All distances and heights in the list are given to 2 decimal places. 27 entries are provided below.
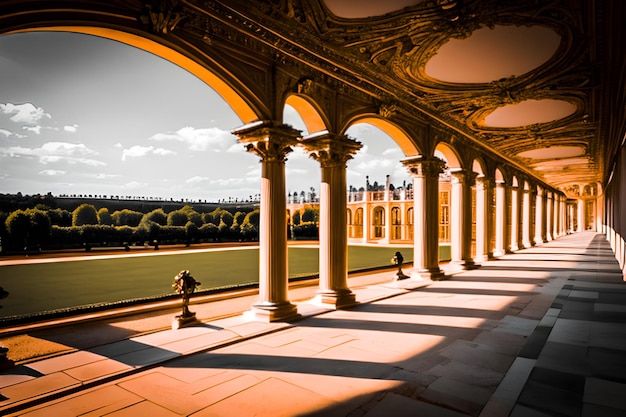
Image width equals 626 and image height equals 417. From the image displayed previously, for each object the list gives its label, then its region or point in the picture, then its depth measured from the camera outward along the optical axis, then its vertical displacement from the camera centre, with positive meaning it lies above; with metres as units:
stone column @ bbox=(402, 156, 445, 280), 13.03 -0.13
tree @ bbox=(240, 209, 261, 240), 43.41 -1.67
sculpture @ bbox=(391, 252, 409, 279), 12.88 -1.70
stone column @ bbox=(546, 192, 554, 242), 37.62 -0.21
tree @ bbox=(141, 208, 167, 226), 37.09 -0.29
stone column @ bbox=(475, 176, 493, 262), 18.73 -0.25
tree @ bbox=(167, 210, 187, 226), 39.38 -0.43
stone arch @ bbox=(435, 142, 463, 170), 15.06 +2.51
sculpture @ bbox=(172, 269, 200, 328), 7.20 -1.54
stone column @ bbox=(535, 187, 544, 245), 32.03 -0.62
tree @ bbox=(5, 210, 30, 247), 23.56 -0.77
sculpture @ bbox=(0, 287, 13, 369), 4.91 -1.97
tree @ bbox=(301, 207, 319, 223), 58.97 -0.04
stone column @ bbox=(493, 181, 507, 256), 21.36 -0.28
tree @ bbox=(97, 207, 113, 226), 38.58 -0.18
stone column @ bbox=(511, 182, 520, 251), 24.41 -0.40
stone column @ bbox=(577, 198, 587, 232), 59.12 -0.17
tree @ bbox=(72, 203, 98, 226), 32.59 -0.06
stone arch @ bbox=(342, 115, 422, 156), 10.50 +2.66
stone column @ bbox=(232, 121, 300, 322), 7.60 -0.11
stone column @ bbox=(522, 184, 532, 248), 27.50 -0.53
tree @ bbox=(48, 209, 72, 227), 31.31 -0.22
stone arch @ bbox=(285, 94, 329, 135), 8.48 +2.47
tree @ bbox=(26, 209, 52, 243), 24.56 -0.79
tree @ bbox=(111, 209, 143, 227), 39.03 -0.30
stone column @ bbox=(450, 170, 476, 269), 15.92 -0.25
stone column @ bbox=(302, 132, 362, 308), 9.12 +0.04
